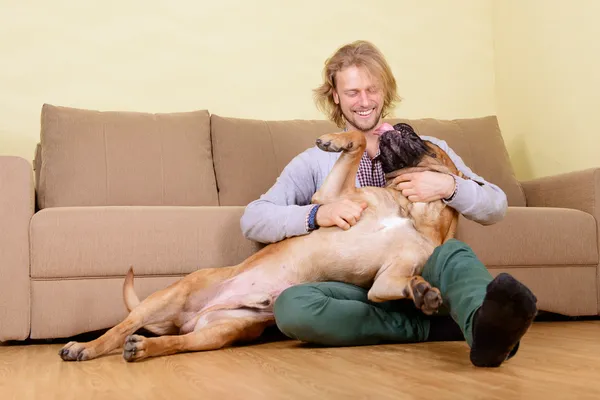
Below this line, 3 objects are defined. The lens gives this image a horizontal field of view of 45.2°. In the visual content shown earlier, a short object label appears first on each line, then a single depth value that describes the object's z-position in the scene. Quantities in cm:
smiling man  150
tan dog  207
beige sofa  248
